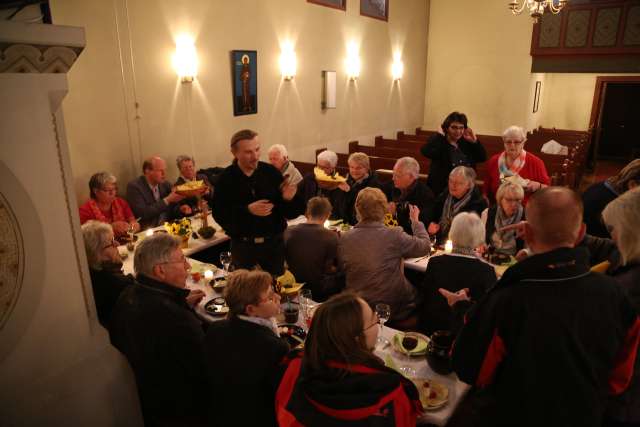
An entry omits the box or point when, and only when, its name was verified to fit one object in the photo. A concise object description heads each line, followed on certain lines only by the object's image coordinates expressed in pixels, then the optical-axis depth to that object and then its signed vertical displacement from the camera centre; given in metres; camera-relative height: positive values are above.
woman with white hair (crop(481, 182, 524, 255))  3.72 -1.02
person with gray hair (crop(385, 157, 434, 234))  4.54 -1.01
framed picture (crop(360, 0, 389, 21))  8.82 +1.61
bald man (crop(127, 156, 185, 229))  4.87 -1.11
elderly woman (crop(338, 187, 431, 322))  3.16 -1.10
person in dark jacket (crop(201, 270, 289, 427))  1.92 -1.11
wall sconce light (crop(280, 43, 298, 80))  7.13 +0.46
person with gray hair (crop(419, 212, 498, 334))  2.69 -1.06
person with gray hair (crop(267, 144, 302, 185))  5.67 -0.82
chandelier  6.86 +1.28
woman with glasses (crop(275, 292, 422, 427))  1.58 -0.99
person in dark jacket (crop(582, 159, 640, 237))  3.36 -0.76
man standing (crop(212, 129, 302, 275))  3.53 -0.87
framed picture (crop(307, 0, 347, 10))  7.66 +1.49
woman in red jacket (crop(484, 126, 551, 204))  4.78 -0.75
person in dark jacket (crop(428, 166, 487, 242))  4.17 -0.99
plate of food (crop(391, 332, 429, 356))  2.46 -1.35
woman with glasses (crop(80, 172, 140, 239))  4.30 -1.06
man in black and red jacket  1.60 -0.85
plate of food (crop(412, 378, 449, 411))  2.09 -1.38
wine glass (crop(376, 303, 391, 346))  2.59 -1.24
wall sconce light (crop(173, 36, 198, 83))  5.55 +0.40
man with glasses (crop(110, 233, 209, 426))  2.28 -1.20
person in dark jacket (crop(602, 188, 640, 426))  1.82 -0.68
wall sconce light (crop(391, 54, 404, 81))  10.14 +0.51
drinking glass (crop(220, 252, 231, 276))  3.52 -1.28
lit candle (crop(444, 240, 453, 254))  3.78 -1.26
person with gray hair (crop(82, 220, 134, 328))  2.79 -1.07
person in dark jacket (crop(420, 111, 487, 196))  5.30 -0.68
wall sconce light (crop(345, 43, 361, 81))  8.66 +0.56
